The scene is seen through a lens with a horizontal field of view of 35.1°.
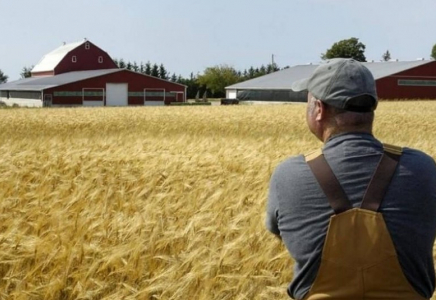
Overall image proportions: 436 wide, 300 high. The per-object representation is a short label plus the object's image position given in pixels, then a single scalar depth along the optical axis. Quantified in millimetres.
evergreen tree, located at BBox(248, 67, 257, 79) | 126331
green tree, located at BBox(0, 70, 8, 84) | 128500
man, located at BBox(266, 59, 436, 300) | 2328
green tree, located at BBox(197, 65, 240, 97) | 114438
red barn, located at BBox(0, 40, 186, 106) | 63469
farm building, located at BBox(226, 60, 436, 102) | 66938
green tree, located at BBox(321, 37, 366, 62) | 121438
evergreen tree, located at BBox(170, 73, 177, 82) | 114000
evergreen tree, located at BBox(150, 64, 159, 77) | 109625
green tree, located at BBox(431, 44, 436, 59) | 132950
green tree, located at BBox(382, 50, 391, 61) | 154600
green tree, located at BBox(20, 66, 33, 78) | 121500
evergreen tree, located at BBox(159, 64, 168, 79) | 110500
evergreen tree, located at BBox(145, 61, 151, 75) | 110062
